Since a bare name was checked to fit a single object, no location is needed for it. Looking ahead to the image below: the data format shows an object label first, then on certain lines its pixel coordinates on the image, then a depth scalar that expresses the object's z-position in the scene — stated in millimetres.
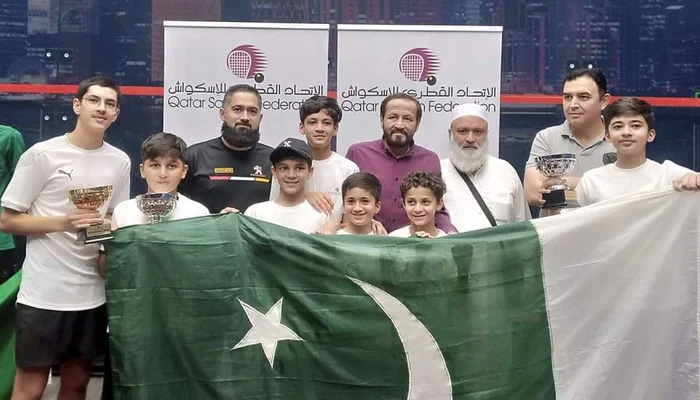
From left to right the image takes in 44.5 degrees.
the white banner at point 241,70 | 5828
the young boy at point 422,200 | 4105
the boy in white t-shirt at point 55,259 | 3908
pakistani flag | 3693
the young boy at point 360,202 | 4105
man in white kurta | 4574
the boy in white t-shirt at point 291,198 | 4219
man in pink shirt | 4605
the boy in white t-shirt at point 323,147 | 4633
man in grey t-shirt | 4789
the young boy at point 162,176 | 3986
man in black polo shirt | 4586
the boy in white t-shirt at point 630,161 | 4109
